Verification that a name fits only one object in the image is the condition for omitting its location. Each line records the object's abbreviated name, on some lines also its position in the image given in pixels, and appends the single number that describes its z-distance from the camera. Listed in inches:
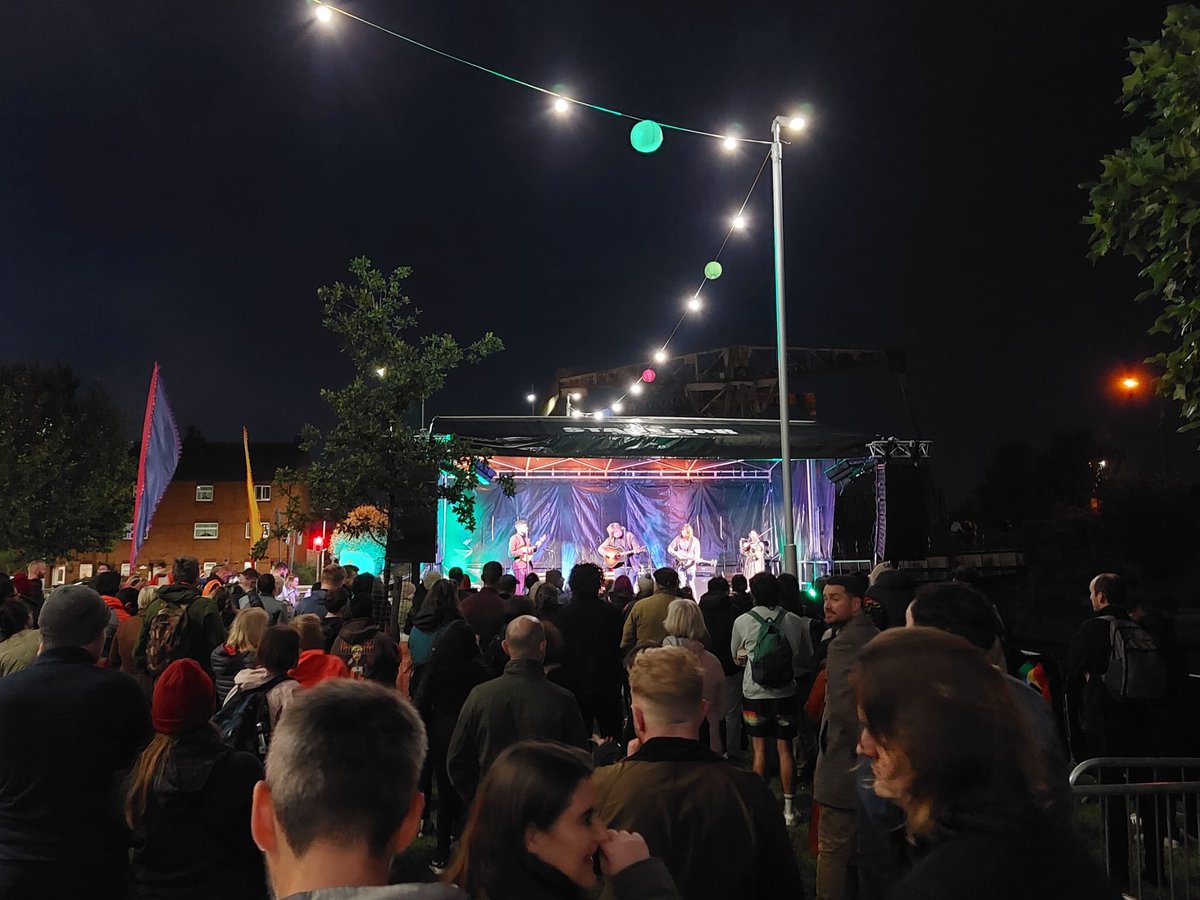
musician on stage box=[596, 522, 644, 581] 818.8
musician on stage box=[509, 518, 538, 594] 802.2
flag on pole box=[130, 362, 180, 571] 417.4
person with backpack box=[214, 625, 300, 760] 159.5
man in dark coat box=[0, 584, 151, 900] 117.6
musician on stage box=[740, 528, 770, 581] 847.1
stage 739.4
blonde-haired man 90.1
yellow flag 520.5
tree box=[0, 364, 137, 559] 1380.4
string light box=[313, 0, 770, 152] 322.0
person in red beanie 108.2
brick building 2038.6
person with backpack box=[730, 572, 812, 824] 241.4
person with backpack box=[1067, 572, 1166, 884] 201.5
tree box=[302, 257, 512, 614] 416.2
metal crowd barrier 145.1
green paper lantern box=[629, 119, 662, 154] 428.7
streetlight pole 430.7
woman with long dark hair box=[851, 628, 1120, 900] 53.7
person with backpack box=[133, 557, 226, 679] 233.8
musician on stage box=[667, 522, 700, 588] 832.3
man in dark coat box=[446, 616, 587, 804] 159.9
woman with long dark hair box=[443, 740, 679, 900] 66.9
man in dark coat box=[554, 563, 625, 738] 256.4
